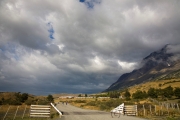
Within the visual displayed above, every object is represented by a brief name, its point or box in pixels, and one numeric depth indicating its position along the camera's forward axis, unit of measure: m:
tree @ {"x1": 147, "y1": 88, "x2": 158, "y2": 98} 92.18
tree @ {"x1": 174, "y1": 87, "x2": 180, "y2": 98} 86.28
